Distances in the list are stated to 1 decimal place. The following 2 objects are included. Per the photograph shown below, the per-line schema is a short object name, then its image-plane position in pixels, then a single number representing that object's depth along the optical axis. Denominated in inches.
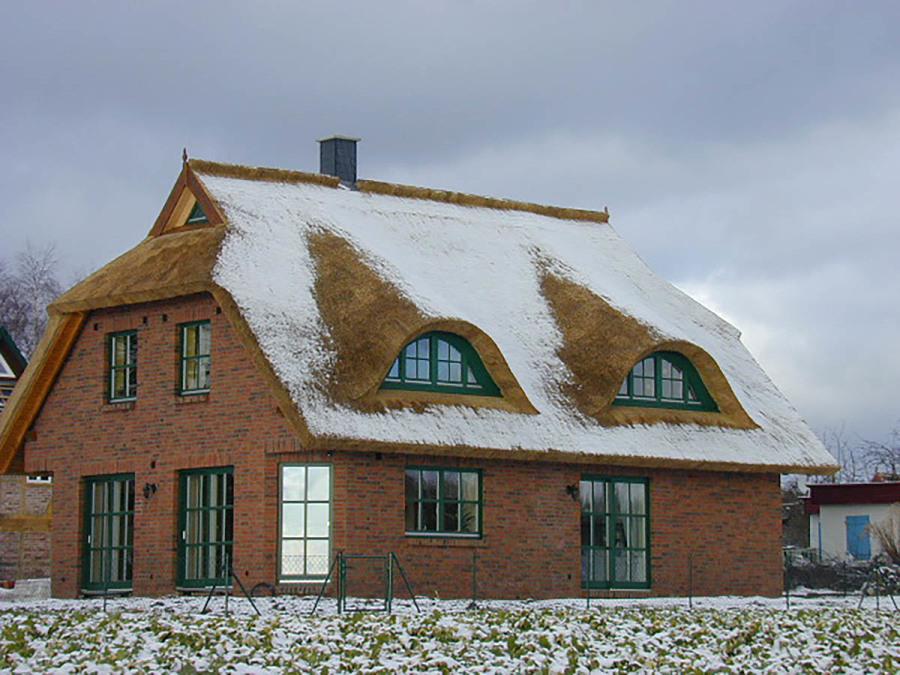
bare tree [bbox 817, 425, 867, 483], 3243.1
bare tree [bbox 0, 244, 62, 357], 2706.7
